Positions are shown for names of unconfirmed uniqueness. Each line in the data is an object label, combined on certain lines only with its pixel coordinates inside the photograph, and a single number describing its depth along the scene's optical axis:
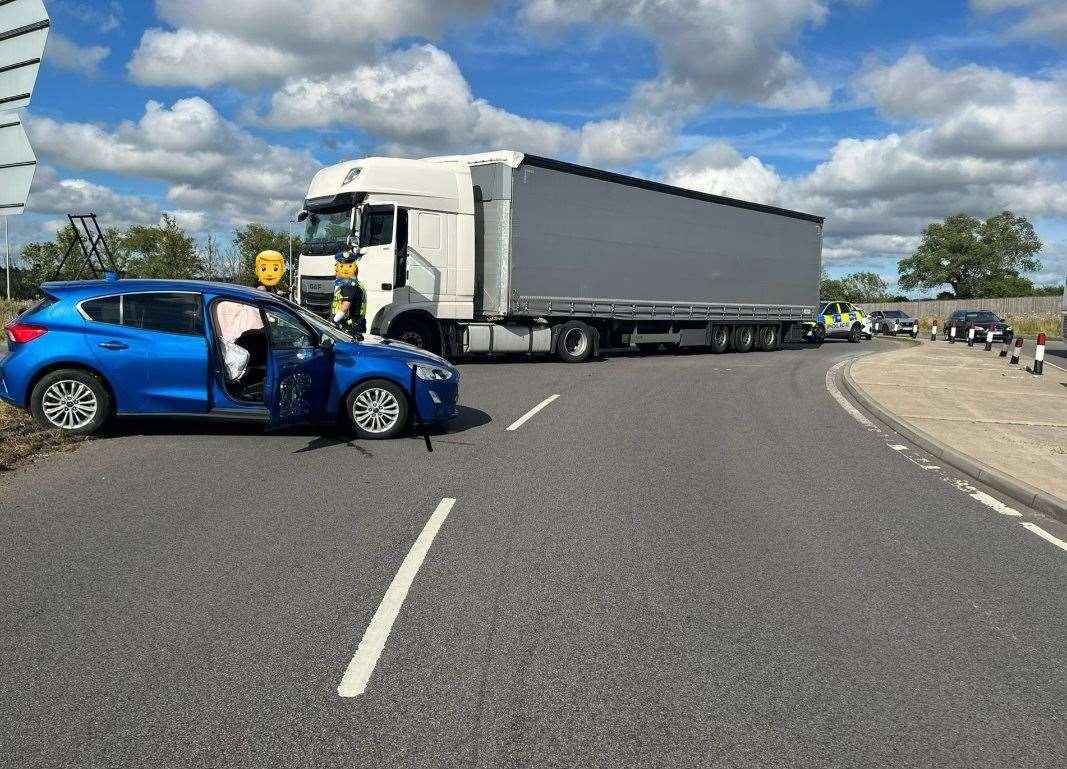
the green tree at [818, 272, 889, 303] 131.75
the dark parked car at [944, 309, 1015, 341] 40.41
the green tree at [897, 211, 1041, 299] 92.00
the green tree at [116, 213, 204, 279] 46.23
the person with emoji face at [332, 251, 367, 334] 14.38
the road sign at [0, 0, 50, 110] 7.12
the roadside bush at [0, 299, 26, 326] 28.26
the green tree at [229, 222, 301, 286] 48.22
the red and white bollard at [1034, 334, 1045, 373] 19.75
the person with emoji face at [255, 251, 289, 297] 12.44
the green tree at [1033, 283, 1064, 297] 78.34
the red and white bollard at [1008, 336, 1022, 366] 23.16
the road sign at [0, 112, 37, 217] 7.42
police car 40.66
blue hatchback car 8.71
